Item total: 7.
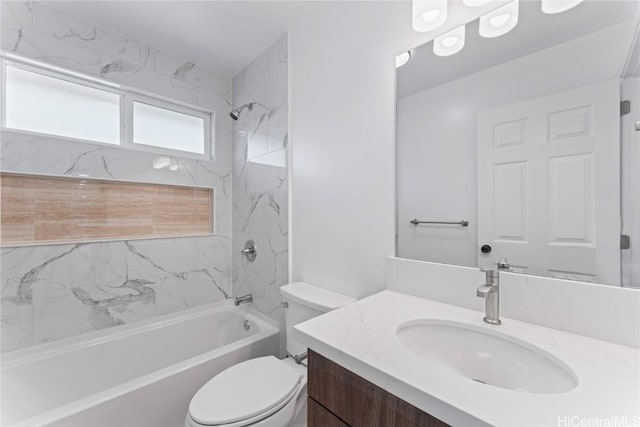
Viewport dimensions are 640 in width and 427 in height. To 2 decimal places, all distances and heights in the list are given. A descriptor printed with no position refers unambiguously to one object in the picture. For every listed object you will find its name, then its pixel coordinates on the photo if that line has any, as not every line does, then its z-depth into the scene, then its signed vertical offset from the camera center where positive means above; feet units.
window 5.28 +2.36
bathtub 3.98 -2.94
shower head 7.30 +2.96
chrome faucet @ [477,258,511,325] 2.69 -0.88
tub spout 6.59 -2.14
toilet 3.30 -2.47
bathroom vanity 1.56 -1.13
